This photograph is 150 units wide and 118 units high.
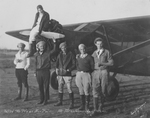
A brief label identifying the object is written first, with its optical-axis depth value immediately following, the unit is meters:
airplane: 4.83
